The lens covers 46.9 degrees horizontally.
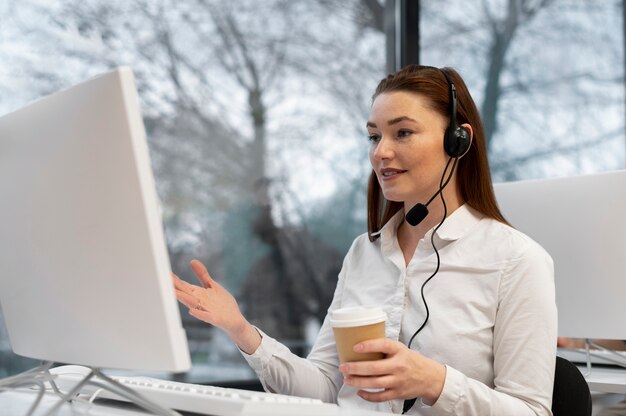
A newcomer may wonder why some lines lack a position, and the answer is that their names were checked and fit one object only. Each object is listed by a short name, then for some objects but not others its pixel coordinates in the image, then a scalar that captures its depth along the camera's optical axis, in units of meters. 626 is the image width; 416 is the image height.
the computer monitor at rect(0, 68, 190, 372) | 0.83
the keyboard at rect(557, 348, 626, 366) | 1.94
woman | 1.32
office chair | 1.32
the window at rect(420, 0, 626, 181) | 3.15
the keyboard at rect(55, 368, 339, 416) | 0.90
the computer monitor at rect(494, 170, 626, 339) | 1.70
